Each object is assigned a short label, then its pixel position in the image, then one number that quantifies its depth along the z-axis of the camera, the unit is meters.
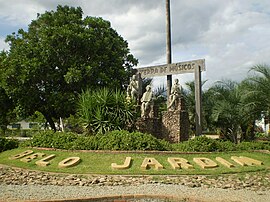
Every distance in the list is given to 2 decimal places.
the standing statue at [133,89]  16.38
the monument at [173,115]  15.23
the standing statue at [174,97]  15.62
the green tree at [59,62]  17.94
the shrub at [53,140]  12.29
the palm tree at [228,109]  17.61
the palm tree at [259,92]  15.12
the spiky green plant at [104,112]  14.00
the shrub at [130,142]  11.34
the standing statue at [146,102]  15.60
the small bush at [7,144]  14.74
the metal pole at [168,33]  19.37
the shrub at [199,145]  11.67
